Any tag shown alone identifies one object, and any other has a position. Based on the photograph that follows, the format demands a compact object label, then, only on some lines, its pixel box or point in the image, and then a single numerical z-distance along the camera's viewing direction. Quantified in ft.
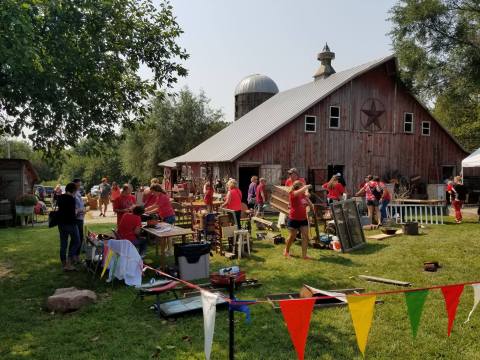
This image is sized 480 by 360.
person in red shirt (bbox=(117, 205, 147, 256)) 27.07
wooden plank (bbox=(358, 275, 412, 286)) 24.21
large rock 20.93
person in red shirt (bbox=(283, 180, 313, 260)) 30.48
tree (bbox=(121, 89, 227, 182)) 130.72
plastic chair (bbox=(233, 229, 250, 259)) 32.55
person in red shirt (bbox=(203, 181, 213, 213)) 43.39
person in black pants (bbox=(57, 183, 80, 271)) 28.17
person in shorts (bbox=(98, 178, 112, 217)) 64.69
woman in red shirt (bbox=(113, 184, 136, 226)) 33.71
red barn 67.82
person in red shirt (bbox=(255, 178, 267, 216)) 53.06
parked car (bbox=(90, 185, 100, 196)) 117.42
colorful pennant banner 12.75
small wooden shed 56.80
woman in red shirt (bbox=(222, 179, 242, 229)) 36.11
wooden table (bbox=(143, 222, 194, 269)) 27.14
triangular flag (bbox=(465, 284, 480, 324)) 15.49
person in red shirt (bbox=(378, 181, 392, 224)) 46.44
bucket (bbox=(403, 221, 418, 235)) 41.37
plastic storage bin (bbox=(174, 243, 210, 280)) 25.93
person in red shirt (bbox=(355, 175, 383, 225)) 45.60
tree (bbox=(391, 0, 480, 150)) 82.69
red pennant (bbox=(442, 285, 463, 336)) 14.51
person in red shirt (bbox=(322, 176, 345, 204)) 43.34
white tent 57.02
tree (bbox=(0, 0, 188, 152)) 24.72
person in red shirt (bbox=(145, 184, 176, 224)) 33.09
